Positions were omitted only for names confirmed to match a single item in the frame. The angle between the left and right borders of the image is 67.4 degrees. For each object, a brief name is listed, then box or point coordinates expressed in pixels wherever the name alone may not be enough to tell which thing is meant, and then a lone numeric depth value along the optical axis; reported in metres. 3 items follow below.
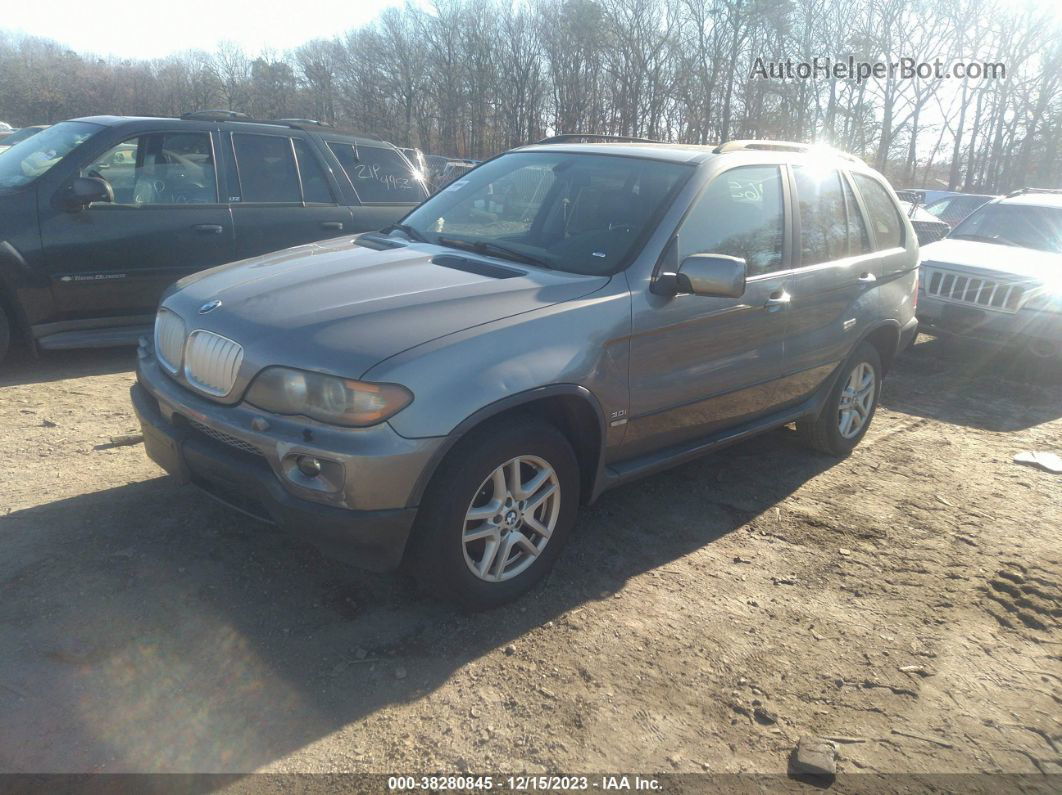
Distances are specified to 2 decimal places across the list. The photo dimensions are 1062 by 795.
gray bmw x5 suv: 2.72
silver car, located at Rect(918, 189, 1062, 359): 7.25
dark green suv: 5.54
